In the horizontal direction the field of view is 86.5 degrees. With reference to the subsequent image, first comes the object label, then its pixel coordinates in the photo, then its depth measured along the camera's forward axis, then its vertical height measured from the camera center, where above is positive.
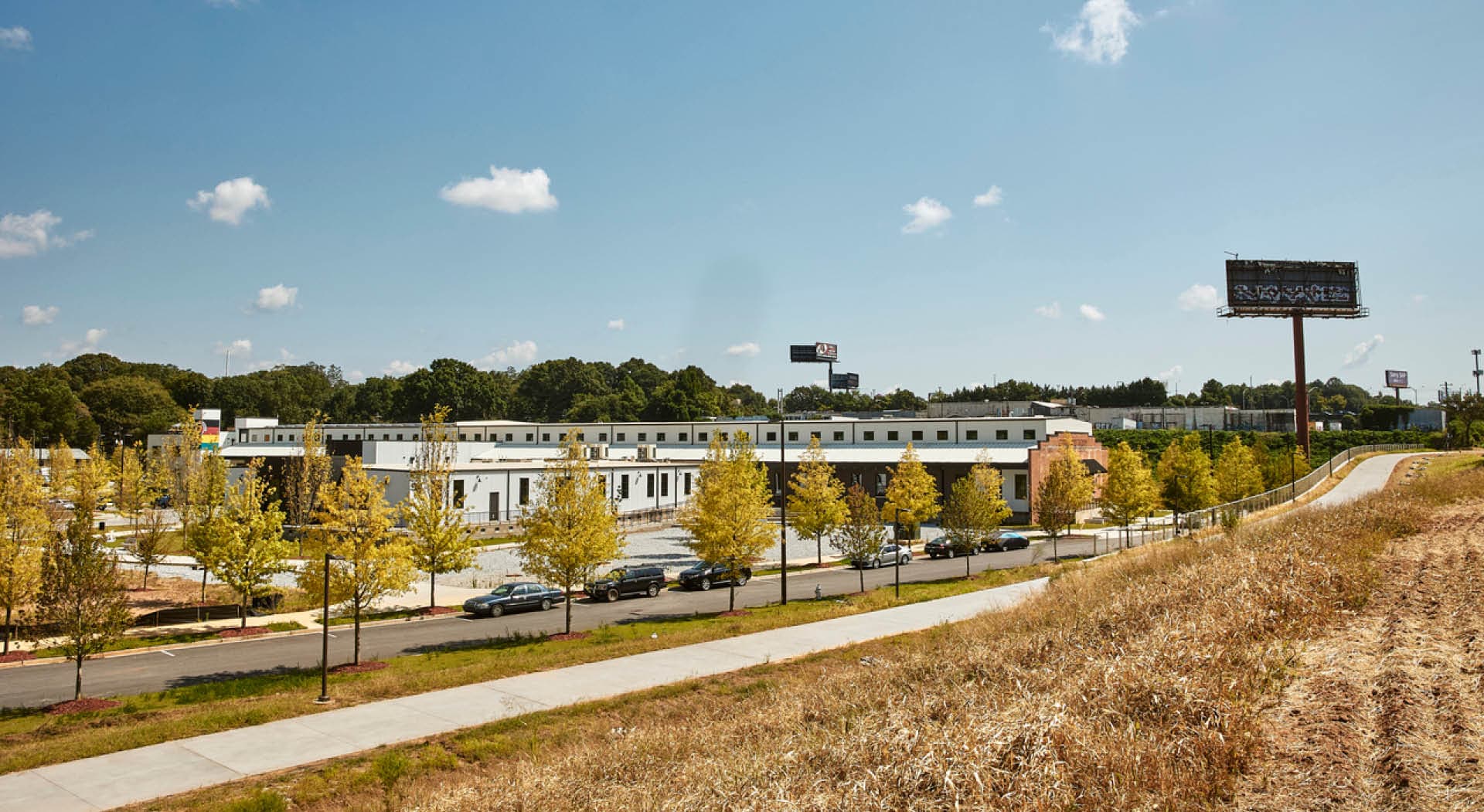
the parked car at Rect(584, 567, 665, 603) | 36.50 -7.08
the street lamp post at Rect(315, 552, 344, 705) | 19.55 -6.10
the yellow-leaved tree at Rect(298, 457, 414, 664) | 24.58 -3.50
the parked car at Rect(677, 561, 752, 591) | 39.31 -7.16
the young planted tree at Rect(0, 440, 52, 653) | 25.48 -3.14
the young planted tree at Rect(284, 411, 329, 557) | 37.56 -1.96
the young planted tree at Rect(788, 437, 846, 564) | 44.28 -4.12
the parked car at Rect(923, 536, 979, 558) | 49.47 -7.44
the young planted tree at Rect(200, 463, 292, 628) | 30.17 -4.15
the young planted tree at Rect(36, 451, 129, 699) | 20.78 -4.22
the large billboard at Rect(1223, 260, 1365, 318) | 75.50 +13.16
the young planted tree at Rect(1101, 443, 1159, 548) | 49.75 -3.91
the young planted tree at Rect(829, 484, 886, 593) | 36.84 -4.73
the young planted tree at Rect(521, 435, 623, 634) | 28.41 -3.55
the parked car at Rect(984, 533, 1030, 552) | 51.06 -7.43
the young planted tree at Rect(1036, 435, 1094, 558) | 46.47 -4.00
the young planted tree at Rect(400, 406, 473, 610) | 32.94 -3.71
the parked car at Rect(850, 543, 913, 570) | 43.92 -7.35
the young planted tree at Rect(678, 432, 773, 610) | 32.56 -3.62
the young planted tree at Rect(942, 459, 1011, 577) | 40.28 -4.42
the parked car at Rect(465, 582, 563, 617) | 33.00 -7.06
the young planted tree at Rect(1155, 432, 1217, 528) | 54.62 -3.90
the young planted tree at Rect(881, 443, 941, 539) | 47.97 -4.08
